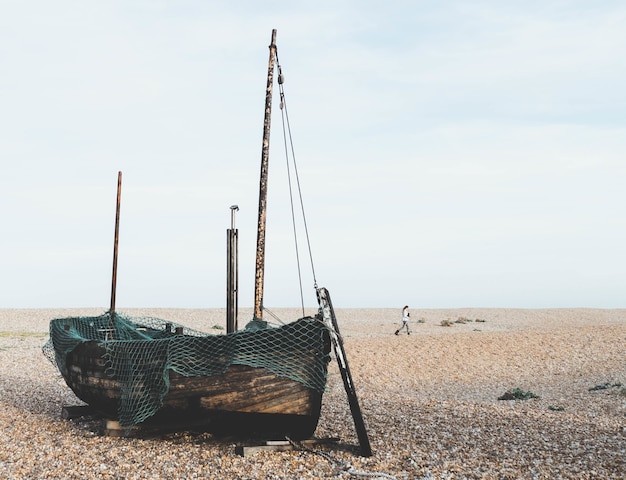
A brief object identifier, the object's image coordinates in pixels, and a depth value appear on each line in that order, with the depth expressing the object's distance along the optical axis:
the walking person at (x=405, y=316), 29.56
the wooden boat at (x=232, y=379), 9.02
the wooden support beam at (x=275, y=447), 9.11
